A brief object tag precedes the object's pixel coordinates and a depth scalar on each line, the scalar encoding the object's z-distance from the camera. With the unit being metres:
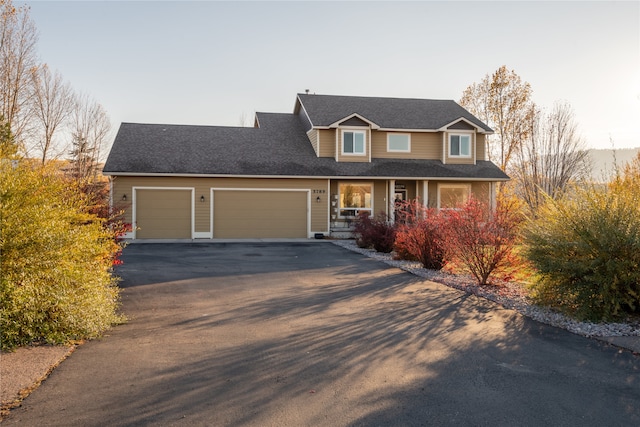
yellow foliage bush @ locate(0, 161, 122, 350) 5.39
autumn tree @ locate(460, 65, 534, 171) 34.50
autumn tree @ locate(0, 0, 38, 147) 21.62
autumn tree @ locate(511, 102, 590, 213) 20.92
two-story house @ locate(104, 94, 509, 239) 21.95
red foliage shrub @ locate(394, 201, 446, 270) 12.33
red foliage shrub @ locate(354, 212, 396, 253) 16.75
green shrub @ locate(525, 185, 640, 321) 6.93
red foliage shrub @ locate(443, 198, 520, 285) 10.02
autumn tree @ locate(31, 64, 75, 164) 26.52
